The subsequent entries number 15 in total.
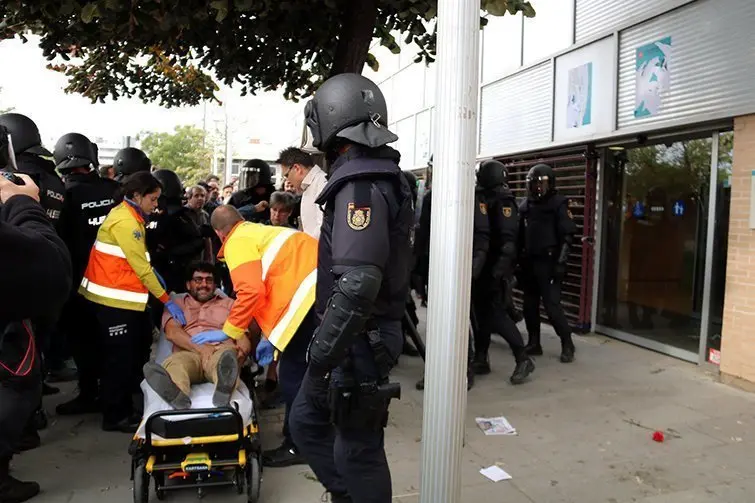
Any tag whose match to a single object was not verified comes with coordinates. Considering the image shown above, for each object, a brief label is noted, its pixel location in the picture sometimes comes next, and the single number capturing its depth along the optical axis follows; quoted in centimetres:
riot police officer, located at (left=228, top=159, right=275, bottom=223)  658
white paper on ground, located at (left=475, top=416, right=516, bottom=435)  463
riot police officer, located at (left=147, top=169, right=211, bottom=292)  597
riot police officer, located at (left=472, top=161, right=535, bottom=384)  591
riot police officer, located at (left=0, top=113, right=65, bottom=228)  433
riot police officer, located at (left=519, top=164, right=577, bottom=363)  661
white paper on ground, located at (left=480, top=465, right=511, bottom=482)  382
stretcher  332
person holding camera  158
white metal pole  204
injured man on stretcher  357
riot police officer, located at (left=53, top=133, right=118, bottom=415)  484
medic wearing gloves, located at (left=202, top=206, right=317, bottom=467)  379
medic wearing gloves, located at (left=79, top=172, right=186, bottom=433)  447
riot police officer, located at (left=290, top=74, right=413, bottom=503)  249
